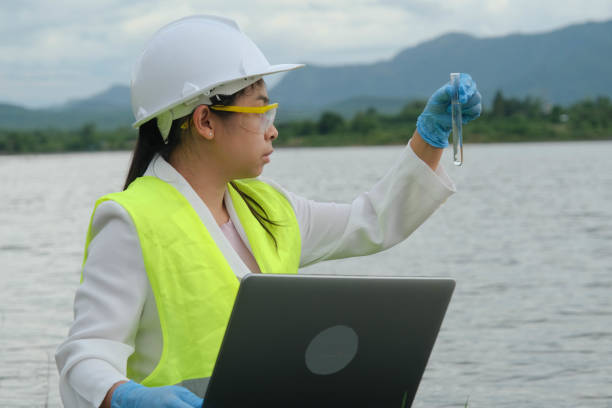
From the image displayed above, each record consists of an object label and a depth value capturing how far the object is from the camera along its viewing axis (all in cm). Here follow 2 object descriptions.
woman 337
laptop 312
